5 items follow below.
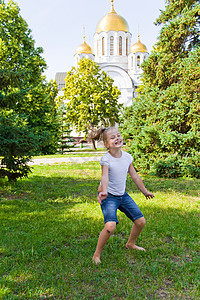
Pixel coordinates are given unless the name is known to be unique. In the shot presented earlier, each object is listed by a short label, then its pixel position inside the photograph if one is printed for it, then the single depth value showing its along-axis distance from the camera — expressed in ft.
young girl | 9.90
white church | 153.17
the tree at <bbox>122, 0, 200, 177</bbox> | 29.63
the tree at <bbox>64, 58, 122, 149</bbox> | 98.37
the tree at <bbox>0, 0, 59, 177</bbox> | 55.26
